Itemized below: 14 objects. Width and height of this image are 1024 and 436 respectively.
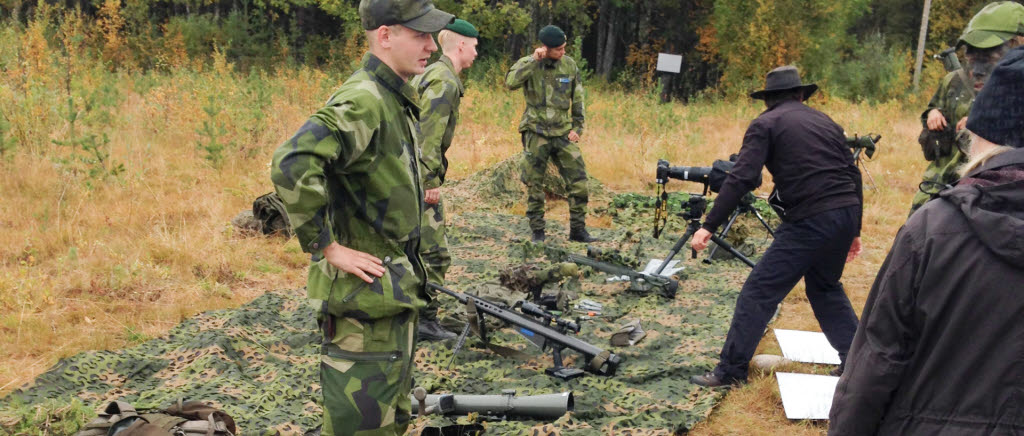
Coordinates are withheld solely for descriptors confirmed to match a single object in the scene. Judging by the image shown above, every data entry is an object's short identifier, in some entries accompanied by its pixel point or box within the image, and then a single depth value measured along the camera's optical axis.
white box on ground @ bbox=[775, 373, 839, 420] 4.43
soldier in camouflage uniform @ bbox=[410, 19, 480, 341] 5.28
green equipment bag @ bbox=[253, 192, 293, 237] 7.72
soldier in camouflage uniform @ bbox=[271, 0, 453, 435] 2.79
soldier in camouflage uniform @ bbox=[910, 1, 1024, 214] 4.96
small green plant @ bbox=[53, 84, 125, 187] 7.72
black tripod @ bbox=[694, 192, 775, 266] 6.61
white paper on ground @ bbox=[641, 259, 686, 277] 6.84
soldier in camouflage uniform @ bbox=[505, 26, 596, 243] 8.34
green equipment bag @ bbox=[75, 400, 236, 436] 3.42
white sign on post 13.23
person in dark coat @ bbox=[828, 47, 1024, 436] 1.81
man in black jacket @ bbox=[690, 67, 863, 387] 4.52
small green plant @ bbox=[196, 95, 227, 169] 9.24
